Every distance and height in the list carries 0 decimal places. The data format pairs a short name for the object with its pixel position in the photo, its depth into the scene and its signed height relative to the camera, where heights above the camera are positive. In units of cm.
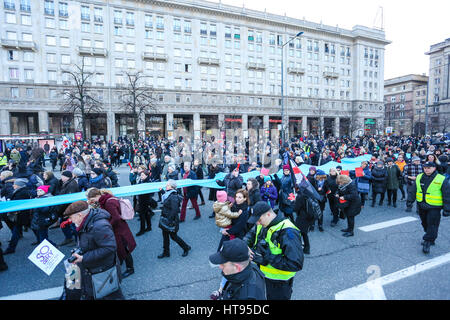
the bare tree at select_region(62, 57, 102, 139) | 3925 +785
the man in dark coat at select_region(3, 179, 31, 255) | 546 -171
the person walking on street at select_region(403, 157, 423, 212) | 823 -109
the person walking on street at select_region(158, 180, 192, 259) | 503 -156
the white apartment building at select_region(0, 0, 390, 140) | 3978 +1417
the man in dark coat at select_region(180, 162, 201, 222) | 764 -183
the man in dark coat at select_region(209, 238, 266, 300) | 219 -121
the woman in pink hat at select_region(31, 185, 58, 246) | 529 -170
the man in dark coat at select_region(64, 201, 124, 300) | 297 -128
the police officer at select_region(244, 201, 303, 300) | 271 -127
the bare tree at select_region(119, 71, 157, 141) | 4265 +848
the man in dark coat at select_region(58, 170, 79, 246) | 604 -125
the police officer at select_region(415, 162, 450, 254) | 510 -132
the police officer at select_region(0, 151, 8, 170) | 1306 -104
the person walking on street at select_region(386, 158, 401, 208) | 874 -152
